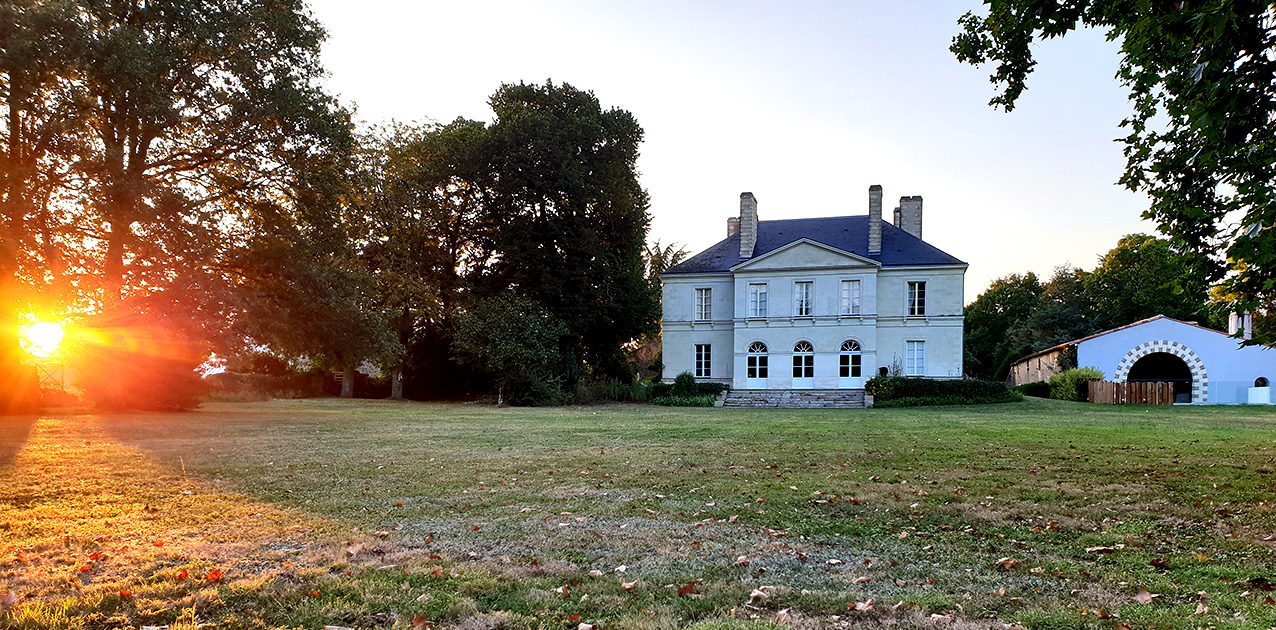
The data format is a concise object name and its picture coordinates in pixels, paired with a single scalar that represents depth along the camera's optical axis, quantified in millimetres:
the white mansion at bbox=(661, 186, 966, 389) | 33875
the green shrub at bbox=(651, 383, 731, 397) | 31922
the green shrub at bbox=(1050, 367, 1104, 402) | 32000
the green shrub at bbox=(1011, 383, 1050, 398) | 36594
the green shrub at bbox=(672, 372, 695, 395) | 31812
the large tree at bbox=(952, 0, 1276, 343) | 5602
